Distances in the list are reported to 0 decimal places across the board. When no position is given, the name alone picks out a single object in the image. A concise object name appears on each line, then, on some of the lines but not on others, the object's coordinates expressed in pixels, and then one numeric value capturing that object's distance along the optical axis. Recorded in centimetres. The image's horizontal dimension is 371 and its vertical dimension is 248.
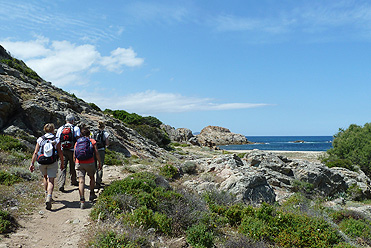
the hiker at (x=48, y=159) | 704
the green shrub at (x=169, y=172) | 1286
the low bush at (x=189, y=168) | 1377
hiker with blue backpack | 740
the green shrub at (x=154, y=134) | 3904
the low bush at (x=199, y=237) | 593
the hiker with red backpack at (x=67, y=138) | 839
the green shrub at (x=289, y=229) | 691
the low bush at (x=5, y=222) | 541
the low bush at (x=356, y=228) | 873
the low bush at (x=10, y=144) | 1237
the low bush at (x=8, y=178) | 846
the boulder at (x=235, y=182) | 1073
